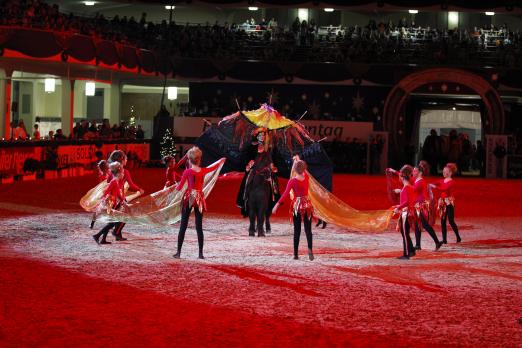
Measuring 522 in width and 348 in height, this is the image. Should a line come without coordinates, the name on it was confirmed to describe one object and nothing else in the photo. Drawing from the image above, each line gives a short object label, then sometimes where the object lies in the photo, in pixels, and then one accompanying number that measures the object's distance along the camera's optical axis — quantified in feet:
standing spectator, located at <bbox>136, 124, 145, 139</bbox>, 133.60
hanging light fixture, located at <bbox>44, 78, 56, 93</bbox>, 114.01
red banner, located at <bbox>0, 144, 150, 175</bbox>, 92.53
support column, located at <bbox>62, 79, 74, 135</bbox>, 125.68
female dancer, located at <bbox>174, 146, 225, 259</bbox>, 44.37
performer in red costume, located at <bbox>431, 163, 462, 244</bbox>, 53.88
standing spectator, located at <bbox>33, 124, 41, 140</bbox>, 107.69
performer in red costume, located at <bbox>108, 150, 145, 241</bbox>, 50.90
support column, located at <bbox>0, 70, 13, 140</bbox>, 110.01
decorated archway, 134.21
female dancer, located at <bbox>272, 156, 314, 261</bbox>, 44.93
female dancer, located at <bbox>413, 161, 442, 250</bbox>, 48.57
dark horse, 55.01
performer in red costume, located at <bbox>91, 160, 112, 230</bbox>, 54.24
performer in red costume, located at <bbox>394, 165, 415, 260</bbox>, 47.09
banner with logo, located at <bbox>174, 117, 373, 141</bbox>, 136.87
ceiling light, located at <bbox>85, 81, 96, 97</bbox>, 122.11
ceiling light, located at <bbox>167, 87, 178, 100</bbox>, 142.28
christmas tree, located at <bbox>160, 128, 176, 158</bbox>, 131.03
